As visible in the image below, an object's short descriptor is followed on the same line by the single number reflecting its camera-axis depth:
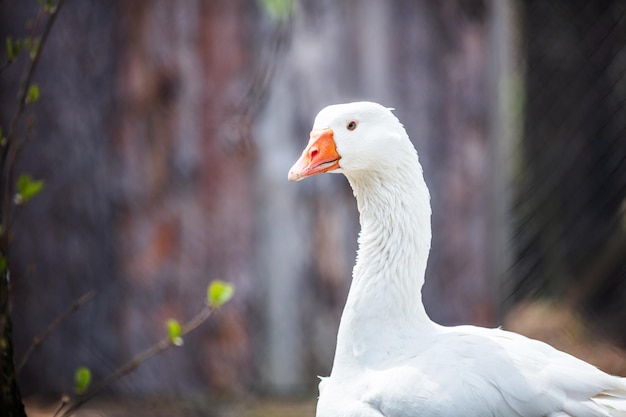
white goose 4.98
